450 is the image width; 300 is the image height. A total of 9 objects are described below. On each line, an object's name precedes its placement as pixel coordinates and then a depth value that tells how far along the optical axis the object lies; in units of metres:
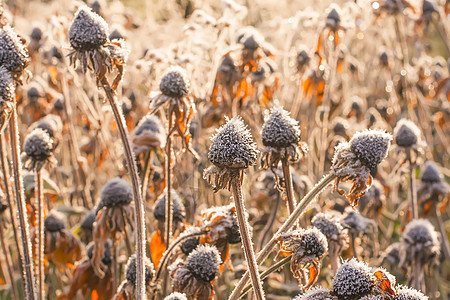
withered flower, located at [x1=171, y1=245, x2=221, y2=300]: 0.88
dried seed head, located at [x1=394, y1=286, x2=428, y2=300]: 0.74
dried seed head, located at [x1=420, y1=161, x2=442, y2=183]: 1.18
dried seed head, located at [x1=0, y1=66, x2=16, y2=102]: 0.83
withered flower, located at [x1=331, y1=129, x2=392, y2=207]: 0.84
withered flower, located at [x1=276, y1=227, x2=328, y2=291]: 0.83
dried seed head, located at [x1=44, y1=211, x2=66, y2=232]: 1.10
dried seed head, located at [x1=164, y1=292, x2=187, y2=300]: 0.80
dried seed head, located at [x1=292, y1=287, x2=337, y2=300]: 0.76
